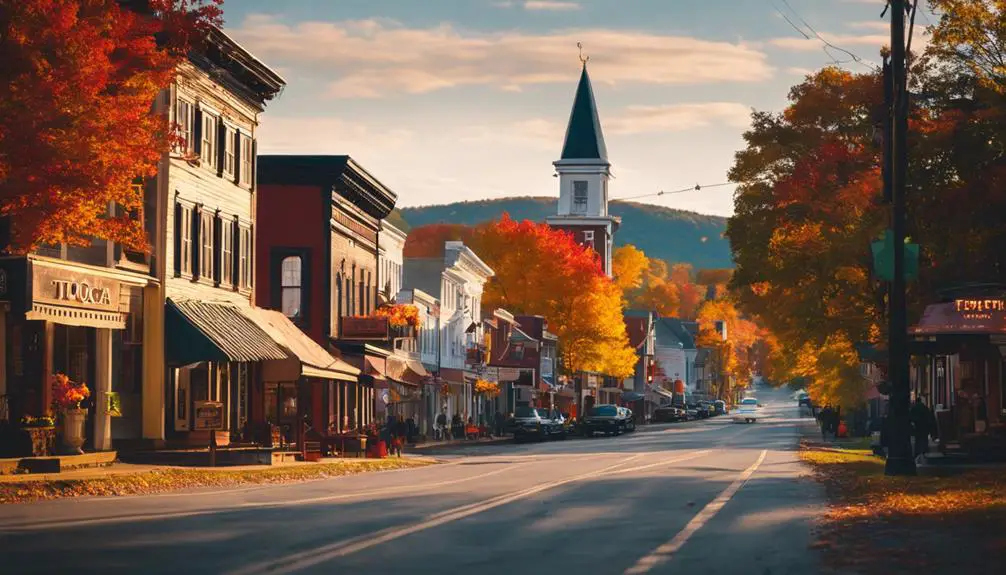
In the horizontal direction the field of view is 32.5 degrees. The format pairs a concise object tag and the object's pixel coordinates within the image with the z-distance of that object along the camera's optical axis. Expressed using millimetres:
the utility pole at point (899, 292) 32219
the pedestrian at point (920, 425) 40750
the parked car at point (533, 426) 83312
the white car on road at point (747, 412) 142000
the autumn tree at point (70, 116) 31500
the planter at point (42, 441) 35656
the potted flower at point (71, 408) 36969
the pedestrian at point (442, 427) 83138
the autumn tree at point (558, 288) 114812
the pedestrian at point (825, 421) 82650
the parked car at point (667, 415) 155875
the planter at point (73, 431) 37500
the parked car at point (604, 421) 96312
